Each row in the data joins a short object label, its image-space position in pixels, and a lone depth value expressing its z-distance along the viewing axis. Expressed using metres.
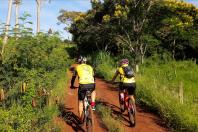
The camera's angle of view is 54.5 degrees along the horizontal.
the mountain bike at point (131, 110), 5.03
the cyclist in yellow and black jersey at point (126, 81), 5.20
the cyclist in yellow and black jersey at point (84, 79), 4.67
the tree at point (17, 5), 19.64
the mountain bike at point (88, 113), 4.53
